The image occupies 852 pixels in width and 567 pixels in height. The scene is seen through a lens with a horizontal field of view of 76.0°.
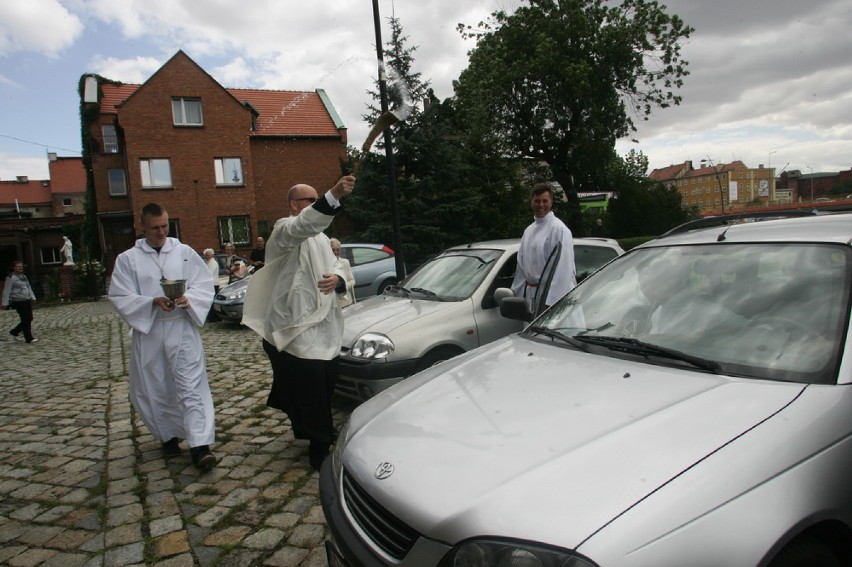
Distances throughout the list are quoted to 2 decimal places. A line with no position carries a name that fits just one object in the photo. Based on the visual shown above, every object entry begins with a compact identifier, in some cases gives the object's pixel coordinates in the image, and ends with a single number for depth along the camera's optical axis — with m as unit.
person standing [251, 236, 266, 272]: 13.89
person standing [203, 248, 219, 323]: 11.88
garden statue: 25.23
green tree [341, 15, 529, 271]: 16.84
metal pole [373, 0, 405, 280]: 8.59
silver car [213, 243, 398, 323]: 10.65
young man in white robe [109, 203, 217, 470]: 3.95
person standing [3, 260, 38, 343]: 11.58
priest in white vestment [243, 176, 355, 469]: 3.77
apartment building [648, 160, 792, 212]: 114.47
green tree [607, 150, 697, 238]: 28.08
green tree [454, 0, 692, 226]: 25.14
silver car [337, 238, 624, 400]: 4.48
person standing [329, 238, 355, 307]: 6.67
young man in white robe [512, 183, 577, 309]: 4.83
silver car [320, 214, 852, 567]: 1.44
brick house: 26.42
